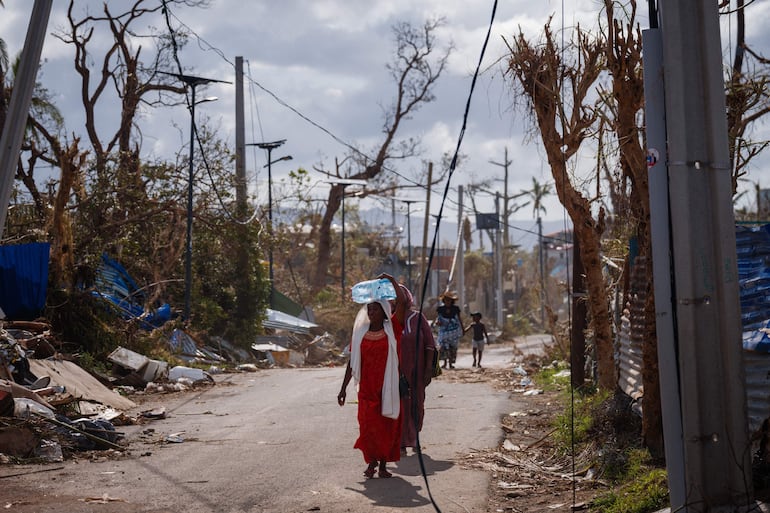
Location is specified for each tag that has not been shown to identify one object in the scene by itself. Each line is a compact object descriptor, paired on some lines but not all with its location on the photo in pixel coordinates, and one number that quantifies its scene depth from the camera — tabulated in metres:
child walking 23.19
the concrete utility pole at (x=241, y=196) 27.84
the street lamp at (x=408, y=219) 46.22
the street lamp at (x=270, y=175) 33.66
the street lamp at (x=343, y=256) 37.85
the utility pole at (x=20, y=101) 9.62
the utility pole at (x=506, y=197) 68.50
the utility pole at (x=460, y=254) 42.91
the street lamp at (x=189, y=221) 23.40
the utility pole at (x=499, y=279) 53.44
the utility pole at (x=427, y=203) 43.81
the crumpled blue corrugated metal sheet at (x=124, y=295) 18.72
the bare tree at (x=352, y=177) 42.97
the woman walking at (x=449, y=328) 22.09
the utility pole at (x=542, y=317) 58.13
